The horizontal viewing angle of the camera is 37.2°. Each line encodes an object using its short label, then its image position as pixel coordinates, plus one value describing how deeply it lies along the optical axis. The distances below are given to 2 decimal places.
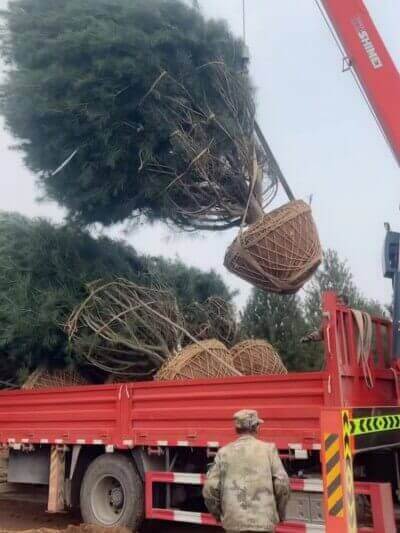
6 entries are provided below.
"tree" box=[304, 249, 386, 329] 12.99
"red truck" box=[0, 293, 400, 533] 4.32
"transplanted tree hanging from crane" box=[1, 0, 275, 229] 6.48
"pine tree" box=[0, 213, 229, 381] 7.46
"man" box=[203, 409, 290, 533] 2.99
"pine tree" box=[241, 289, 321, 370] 11.50
